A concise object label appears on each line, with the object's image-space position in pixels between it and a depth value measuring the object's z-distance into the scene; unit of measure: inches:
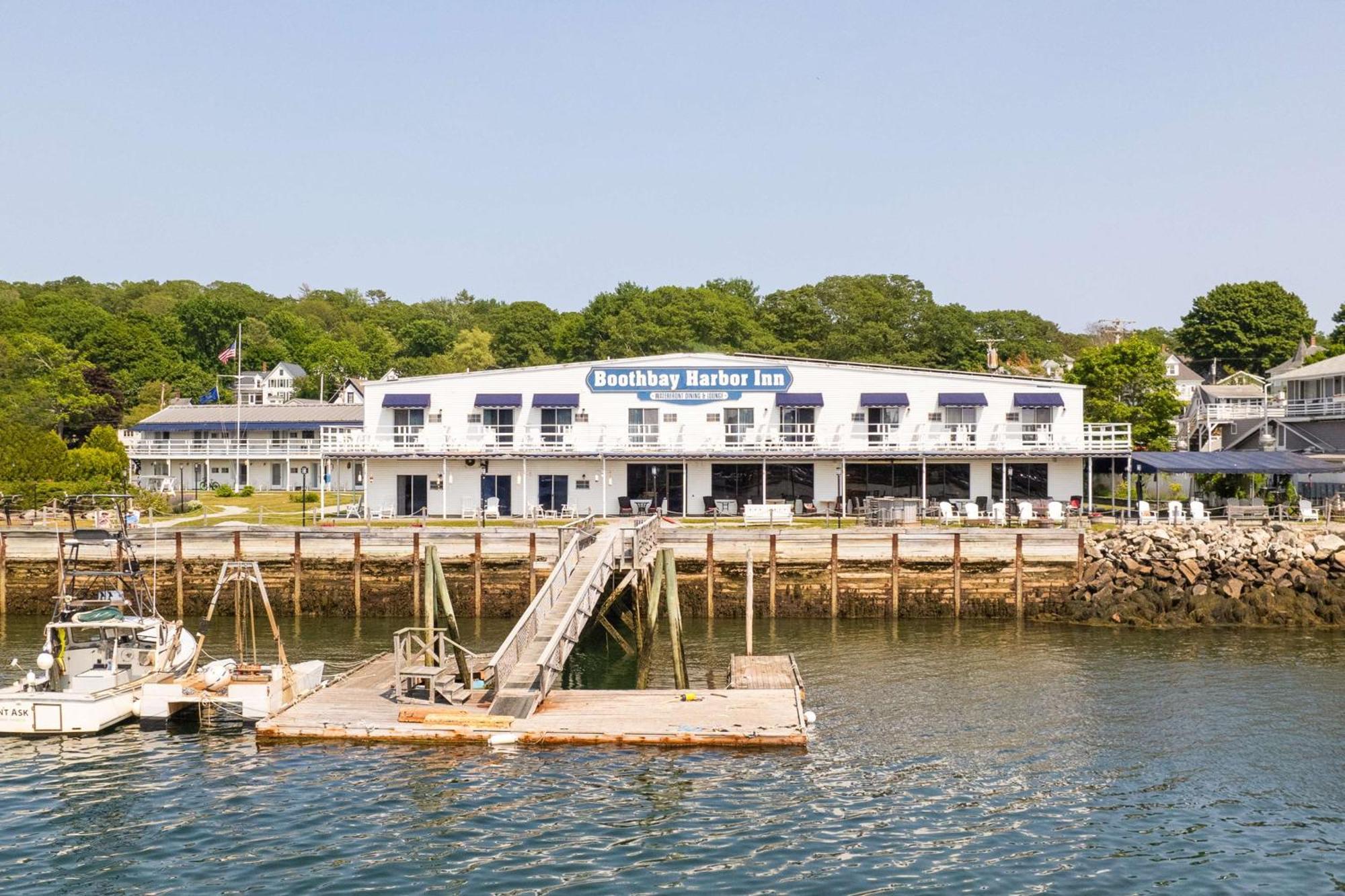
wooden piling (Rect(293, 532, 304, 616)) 1659.7
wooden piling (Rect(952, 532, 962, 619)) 1604.3
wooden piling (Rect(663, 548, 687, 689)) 1115.3
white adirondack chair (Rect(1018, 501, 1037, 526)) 1787.6
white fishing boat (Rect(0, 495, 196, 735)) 992.2
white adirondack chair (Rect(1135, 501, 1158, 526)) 1806.6
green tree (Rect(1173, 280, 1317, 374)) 4490.7
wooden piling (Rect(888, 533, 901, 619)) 1605.6
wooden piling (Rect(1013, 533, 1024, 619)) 1601.9
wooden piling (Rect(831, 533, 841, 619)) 1610.5
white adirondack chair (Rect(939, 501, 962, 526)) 1823.3
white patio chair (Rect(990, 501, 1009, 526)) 1835.6
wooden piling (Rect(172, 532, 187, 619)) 1653.5
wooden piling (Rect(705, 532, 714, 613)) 1616.6
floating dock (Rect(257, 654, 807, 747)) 932.6
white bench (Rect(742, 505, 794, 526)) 1836.9
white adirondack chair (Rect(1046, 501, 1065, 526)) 1807.3
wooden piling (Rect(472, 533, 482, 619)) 1634.4
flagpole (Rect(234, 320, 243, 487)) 2854.3
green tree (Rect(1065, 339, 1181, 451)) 2576.3
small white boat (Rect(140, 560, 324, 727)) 1010.7
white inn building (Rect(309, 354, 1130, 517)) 2098.9
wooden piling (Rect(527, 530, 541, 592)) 1625.2
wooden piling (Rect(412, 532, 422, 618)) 1637.6
